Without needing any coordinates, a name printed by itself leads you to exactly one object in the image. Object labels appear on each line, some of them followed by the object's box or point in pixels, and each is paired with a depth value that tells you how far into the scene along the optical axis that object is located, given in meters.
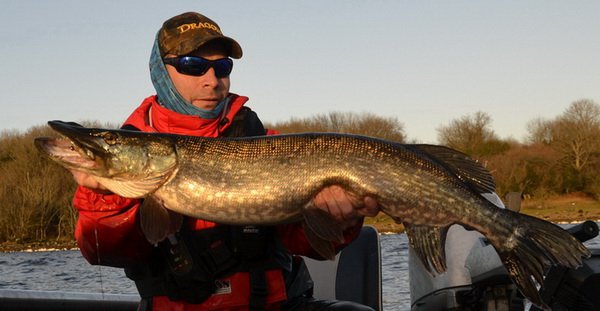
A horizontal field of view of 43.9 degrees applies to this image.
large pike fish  3.21
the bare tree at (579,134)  40.47
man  3.43
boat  3.95
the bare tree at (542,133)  46.38
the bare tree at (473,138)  41.12
